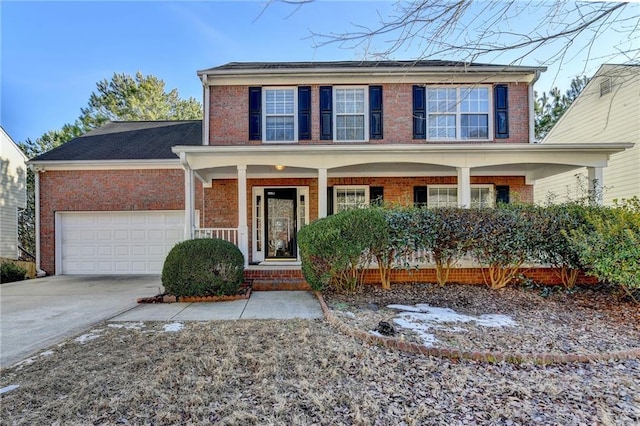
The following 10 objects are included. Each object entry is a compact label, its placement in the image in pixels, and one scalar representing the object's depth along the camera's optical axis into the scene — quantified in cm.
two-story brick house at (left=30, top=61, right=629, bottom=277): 929
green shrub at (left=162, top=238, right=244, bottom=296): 612
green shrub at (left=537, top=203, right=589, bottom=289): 617
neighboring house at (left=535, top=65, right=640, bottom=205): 1016
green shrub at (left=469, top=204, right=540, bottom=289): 621
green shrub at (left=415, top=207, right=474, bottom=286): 626
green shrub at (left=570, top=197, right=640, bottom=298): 493
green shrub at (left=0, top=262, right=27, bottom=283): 920
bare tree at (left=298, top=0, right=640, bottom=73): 324
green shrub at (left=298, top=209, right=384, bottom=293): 595
